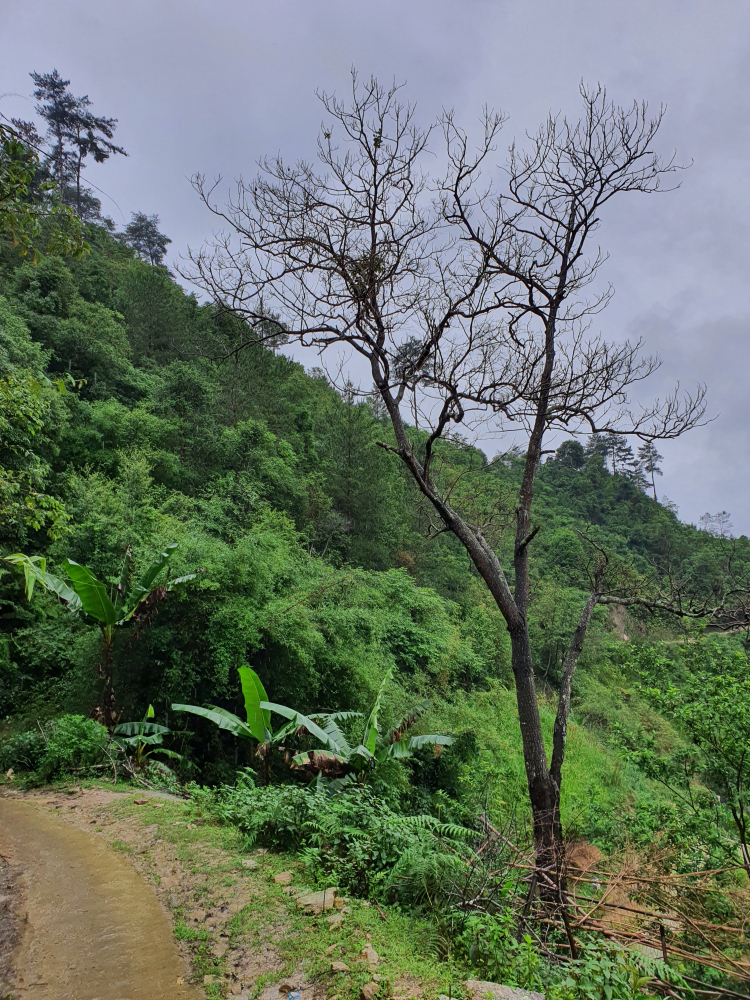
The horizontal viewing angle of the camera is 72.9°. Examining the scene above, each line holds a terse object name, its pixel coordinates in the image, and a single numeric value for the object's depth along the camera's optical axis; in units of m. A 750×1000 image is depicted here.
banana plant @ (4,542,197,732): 7.68
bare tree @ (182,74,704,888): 5.73
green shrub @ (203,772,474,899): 3.92
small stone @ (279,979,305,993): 2.74
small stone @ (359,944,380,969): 2.91
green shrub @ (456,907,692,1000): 2.60
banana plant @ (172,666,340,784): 6.85
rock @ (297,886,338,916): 3.47
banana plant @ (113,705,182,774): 7.29
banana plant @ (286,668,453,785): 6.45
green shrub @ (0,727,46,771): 7.25
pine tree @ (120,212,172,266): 51.19
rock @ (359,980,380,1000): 2.61
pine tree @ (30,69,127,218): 35.56
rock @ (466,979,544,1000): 2.67
